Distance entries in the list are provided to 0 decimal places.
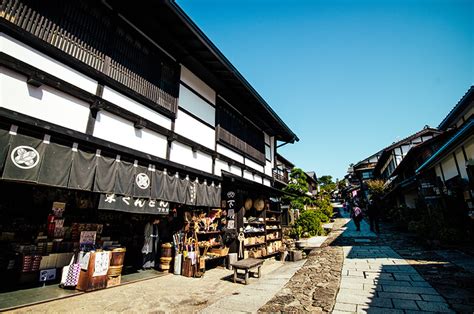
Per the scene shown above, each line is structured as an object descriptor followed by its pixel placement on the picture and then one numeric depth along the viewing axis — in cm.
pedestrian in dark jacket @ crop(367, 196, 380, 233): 1697
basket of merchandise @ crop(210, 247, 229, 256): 944
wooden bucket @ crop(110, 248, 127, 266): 670
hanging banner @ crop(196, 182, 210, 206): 845
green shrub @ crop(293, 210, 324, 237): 1862
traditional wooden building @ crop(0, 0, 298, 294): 442
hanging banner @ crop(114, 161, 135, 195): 586
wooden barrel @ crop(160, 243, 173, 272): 833
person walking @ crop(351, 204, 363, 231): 1927
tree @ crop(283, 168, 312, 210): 2075
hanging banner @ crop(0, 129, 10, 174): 398
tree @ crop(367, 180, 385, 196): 2594
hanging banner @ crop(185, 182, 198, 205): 799
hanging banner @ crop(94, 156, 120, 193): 542
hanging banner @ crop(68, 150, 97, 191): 496
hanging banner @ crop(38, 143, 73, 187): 453
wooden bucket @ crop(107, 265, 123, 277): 655
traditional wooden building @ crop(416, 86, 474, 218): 948
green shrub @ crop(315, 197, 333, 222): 2897
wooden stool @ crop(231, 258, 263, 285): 721
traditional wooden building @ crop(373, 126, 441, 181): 2545
